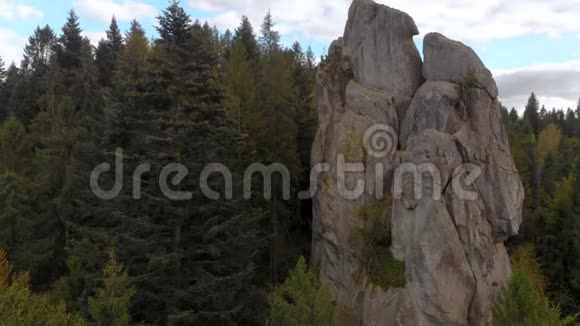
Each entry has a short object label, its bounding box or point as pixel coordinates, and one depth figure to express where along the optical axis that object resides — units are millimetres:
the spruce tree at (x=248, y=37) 44050
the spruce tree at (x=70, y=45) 50844
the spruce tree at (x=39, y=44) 81750
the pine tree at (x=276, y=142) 29953
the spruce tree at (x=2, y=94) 55234
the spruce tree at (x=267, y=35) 56562
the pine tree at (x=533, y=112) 89000
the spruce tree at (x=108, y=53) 48594
